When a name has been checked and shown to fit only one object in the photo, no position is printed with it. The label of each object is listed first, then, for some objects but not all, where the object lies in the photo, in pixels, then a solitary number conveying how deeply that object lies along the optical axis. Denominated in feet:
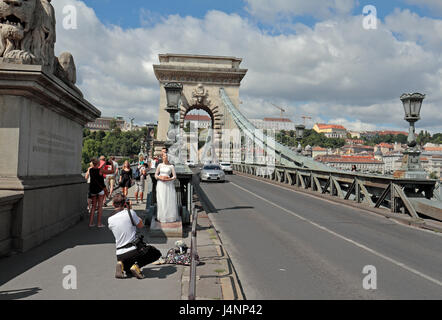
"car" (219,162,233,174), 111.45
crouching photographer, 15.71
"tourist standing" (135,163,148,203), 42.51
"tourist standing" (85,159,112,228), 28.30
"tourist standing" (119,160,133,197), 41.47
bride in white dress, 24.31
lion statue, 19.30
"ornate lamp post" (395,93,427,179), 34.99
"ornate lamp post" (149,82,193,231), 28.81
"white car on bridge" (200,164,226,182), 77.41
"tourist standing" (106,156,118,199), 45.62
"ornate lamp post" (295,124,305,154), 72.23
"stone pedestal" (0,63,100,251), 18.48
